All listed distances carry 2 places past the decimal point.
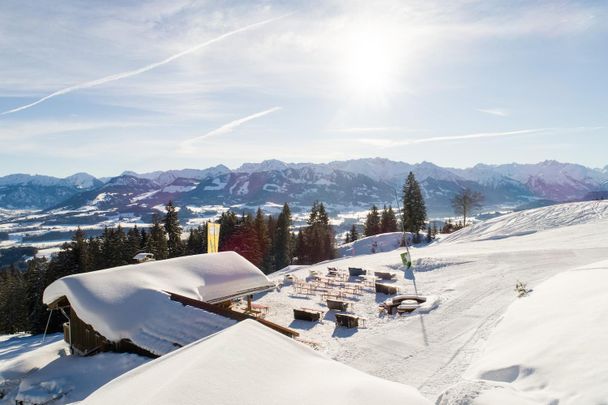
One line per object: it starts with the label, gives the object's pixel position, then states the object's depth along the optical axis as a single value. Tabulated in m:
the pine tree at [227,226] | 69.06
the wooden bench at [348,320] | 24.50
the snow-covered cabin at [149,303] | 16.02
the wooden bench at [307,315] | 26.48
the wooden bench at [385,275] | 38.47
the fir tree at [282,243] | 72.50
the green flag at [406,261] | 29.59
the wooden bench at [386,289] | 32.82
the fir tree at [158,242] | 56.44
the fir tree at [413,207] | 70.25
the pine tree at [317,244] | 73.44
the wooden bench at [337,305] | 28.17
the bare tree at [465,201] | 84.31
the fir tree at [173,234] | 64.69
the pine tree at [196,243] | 68.19
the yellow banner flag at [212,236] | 35.41
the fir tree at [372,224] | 90.75
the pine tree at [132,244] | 55.34
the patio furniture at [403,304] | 26.42
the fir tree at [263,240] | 67.94
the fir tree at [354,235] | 97.18
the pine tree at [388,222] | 89.25
